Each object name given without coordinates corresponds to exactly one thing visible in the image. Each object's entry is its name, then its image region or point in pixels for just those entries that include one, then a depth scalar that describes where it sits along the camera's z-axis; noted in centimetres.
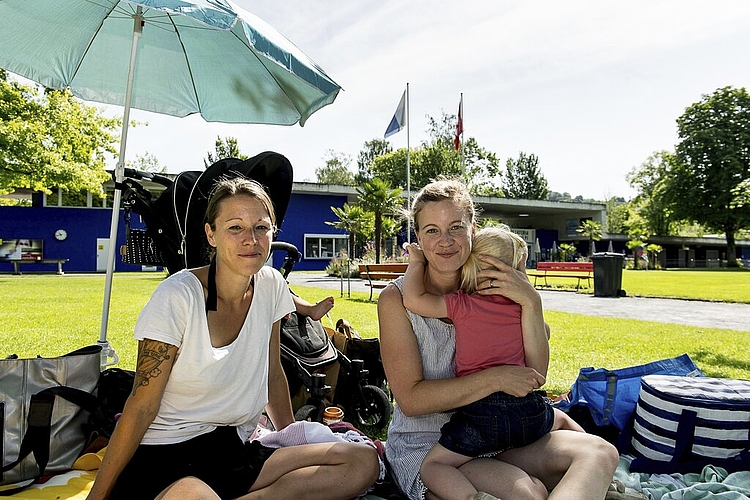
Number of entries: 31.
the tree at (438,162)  5672
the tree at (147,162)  5391
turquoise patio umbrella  398
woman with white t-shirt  200
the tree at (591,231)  4281
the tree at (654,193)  4759
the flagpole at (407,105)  2180
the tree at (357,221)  2711
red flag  2289
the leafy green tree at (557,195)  9554
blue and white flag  2184
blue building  2978
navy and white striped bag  311
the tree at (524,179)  7262
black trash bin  1480
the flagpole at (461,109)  2382
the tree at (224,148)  3450
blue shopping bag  358
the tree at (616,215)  6570
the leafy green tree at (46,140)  2052
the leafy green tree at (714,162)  4316
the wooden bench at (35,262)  2804
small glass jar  347
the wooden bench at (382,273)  1152
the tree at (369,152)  6706
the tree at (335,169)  6900
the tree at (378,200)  2508
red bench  1761
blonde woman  217
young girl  226
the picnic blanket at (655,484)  259
